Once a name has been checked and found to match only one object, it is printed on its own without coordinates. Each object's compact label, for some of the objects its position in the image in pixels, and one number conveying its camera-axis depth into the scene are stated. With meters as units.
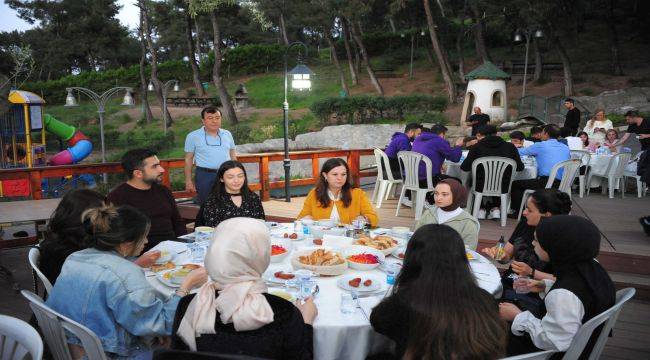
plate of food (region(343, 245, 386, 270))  2.59
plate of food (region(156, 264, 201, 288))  2.40
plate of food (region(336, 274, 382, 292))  2.26
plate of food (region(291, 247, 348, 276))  2.49
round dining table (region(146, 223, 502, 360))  2.00
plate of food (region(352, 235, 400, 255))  2.86
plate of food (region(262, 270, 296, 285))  2.40
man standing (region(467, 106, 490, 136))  9.51
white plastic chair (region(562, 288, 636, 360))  1.84
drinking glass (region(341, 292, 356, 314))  2.10
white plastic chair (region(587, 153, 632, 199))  7.90
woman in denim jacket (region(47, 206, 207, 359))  2.05
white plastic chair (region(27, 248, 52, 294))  2.38
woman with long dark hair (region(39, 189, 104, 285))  2.55
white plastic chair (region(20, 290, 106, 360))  1.90
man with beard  3.63
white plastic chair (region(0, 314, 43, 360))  1.57
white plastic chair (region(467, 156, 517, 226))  5.88
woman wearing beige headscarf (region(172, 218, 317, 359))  1.66
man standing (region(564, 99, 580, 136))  10.48
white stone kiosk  17.61
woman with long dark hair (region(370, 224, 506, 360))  1.57
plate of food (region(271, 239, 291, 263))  2.74
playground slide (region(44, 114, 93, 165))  15.91
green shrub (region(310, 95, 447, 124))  20.45
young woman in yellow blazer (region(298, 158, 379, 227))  3.91
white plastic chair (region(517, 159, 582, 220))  6.06
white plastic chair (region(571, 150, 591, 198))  8.00
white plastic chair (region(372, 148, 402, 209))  7.21
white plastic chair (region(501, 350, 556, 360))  1.61
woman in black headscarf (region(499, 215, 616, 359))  1.91
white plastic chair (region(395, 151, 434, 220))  6.39
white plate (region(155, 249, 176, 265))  2.80
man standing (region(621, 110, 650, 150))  7.85
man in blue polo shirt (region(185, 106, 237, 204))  5.11
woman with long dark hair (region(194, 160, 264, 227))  3.79
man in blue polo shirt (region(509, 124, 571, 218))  6.21
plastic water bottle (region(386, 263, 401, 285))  2.39
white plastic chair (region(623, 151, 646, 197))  8.14
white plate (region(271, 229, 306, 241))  3.26
